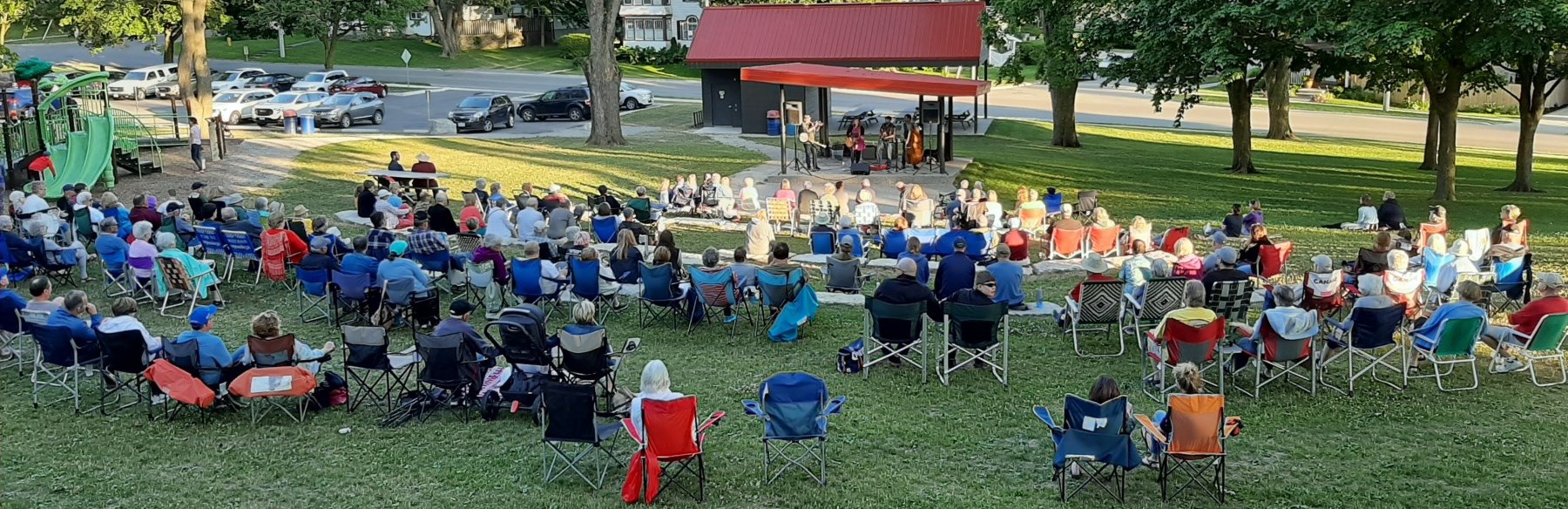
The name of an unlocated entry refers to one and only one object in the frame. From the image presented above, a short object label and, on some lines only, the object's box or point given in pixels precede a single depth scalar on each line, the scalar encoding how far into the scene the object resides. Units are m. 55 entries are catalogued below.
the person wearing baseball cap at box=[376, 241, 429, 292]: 13.12
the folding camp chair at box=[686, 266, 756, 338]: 13.04
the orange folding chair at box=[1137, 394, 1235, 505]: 8.36
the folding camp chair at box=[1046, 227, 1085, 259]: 16.77
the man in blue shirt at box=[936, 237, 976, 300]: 12.85
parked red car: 46.46
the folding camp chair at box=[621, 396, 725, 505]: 8.39
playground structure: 23.80
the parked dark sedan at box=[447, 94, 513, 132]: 37.50
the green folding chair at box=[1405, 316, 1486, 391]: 10.91
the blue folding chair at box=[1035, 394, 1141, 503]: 8.42
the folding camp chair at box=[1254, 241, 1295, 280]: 14.73
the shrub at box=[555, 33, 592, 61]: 70.75
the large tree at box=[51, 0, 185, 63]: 46.66
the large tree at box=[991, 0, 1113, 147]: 28.33
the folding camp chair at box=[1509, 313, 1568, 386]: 10.80
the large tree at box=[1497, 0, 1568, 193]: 19.27
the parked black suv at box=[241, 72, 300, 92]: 47.38
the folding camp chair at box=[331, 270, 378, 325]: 13.30
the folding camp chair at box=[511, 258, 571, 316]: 13.40
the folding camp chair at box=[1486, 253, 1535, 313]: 13.52
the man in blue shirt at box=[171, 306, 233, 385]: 10.09
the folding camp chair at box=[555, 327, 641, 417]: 10.23
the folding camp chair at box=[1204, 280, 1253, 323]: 12.14
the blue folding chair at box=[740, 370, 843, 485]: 8.70
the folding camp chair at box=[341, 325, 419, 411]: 10.23
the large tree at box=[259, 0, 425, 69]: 55.75
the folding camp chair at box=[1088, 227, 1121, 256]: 16.70
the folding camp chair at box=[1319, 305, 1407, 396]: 11.07
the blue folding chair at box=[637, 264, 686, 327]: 13.09
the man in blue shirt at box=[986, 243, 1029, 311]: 12.63
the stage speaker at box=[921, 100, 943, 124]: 31.25
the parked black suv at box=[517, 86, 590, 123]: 41.72
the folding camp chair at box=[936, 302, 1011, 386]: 11.20
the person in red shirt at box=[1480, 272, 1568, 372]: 11.09
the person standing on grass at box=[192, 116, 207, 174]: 25.48
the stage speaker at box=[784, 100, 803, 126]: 27.16
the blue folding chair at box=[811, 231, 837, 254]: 16.78
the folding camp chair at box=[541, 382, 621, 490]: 8.60
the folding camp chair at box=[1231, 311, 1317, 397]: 10.90
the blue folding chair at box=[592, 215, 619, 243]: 17.53
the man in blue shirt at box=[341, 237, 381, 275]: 13.44
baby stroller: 10.33
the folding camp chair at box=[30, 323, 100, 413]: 10.53
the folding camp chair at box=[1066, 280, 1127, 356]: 12.25
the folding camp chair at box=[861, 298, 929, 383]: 11.40
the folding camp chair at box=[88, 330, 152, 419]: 10.17
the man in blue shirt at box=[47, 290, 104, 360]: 10.57
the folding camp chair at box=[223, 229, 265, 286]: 15.28
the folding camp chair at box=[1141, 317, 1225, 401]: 10.71
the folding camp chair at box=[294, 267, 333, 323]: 13.80
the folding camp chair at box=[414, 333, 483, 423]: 9.99
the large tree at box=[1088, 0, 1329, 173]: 22.88
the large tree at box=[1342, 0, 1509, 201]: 20.16
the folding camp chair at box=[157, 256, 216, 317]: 14.08
